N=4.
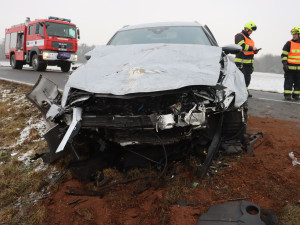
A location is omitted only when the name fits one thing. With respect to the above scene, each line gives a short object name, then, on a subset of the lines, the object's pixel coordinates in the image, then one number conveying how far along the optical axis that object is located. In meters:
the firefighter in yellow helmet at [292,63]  6.38
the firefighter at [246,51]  6.07
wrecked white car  2.08
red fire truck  11.86
